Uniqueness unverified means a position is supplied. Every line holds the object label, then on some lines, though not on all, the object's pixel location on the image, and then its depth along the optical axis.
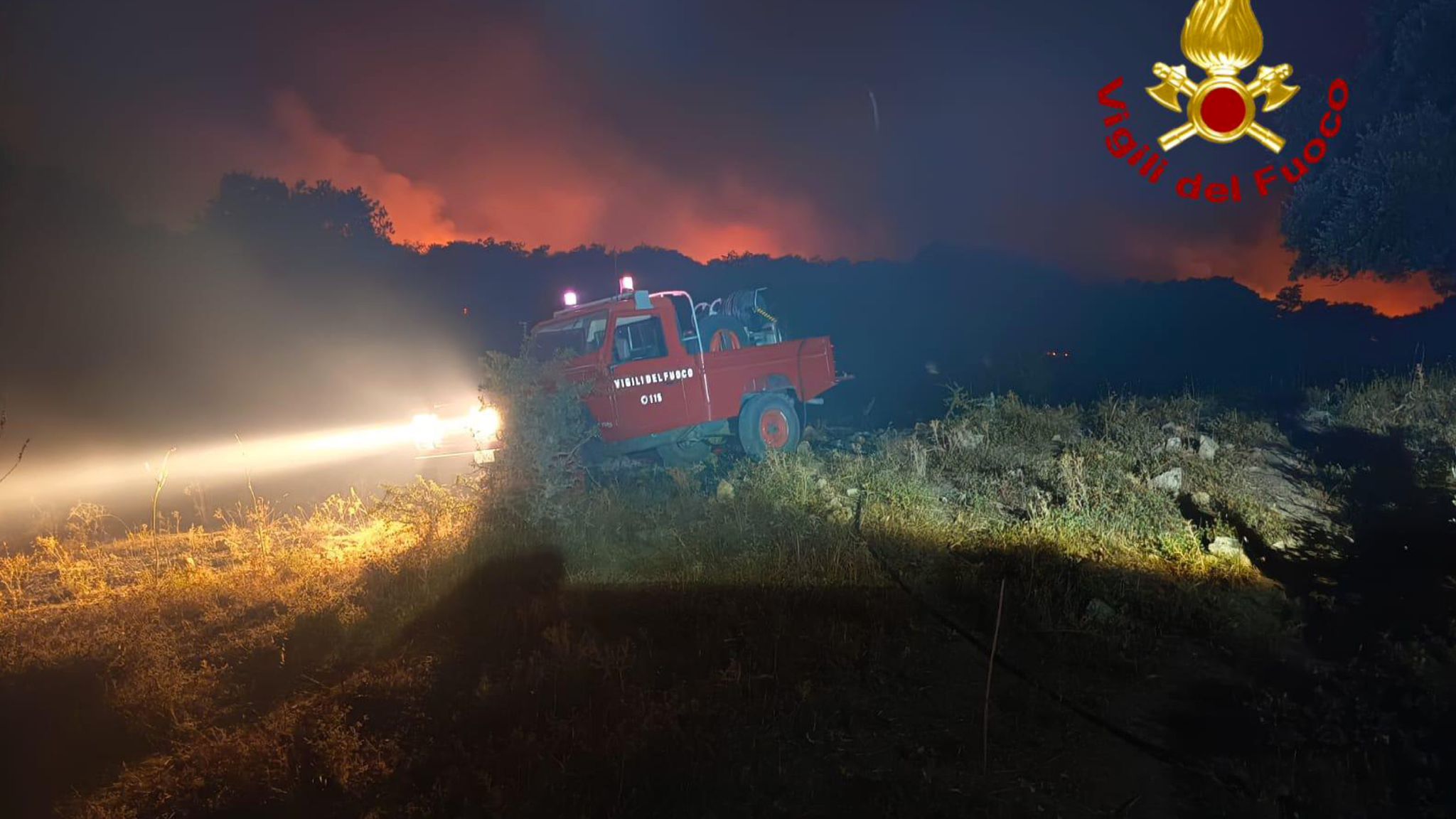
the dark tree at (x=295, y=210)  22.45
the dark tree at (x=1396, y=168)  11.02
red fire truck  9.39
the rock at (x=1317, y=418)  10.49
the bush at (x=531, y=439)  7.21
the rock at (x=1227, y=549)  5.86
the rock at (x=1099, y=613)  4.84
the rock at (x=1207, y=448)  8.38
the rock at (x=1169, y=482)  7.46
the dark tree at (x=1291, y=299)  33.53
